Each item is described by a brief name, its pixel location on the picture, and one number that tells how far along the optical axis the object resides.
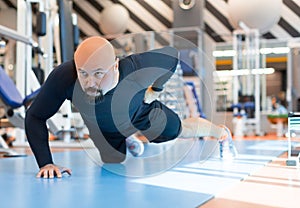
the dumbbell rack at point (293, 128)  2.09
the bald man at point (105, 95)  1.45
